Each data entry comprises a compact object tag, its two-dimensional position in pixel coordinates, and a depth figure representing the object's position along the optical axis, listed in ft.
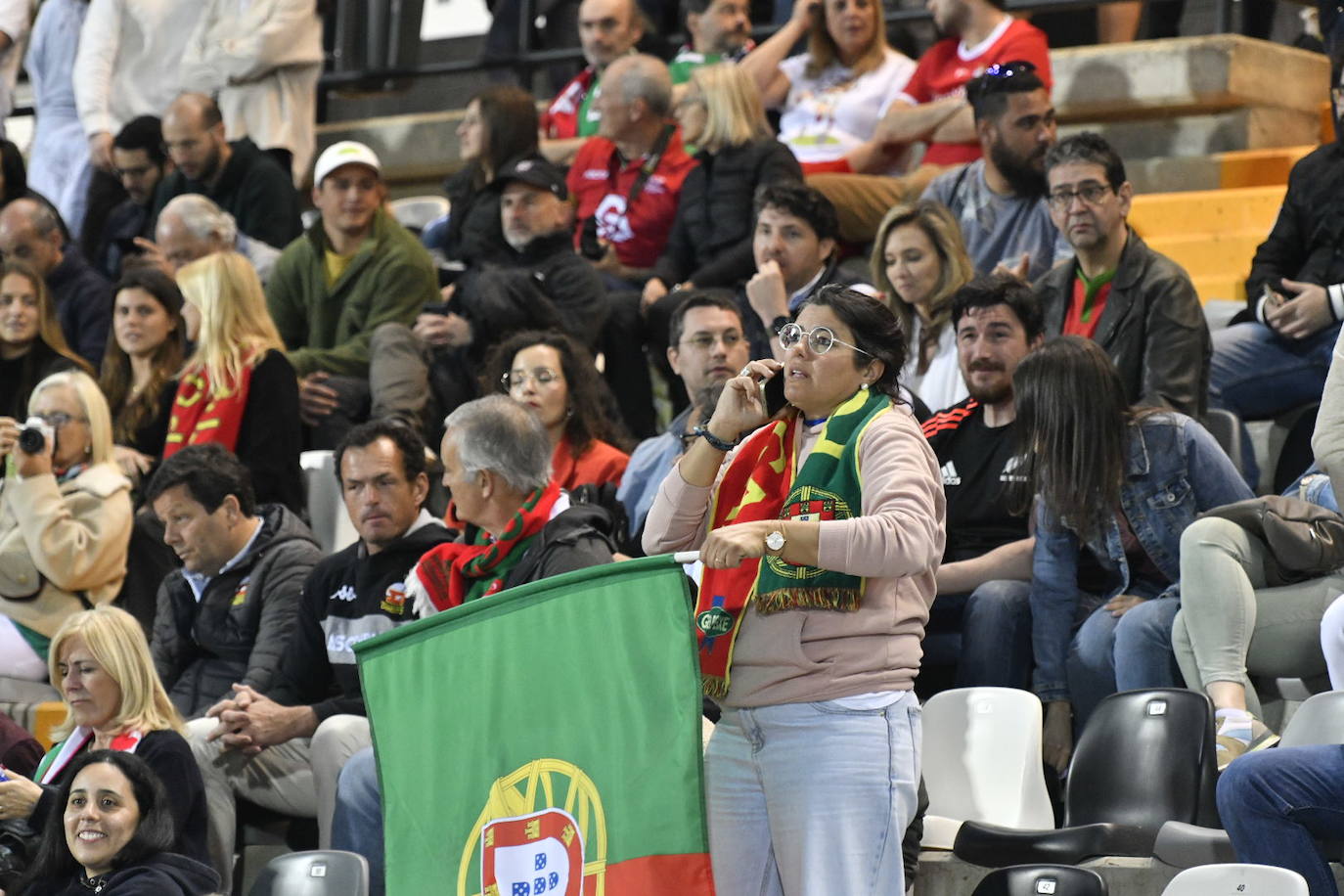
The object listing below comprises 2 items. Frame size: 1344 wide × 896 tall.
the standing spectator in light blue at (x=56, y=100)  67.82
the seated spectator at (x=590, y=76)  59.41
